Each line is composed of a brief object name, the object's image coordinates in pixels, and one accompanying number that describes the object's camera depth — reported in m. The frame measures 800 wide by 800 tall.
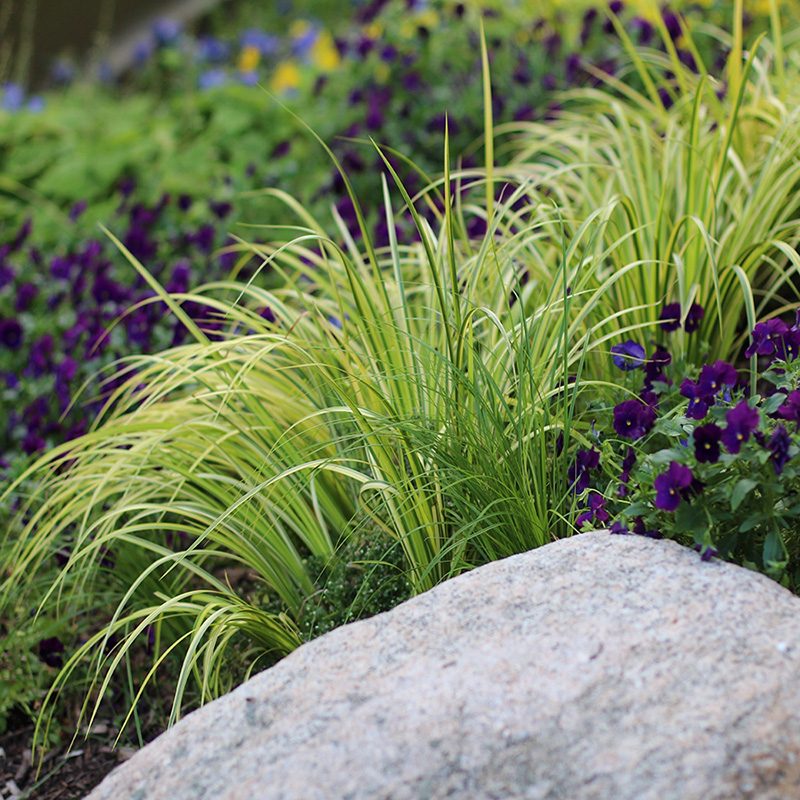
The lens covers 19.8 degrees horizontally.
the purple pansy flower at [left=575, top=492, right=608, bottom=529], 1.74
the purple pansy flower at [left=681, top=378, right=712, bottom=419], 1.72
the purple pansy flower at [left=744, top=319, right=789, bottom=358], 1.78
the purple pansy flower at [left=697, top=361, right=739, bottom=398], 1.72
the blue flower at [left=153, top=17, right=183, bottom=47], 6.76
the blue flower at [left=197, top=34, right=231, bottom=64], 6.52
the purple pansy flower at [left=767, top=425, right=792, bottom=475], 1.66
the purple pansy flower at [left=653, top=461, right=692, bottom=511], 1.66
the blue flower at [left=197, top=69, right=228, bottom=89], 5.84
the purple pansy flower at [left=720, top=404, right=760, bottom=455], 1.66
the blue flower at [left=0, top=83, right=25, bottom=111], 6.42
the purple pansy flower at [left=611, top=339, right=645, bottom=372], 1.86
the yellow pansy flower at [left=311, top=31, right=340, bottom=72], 6.17
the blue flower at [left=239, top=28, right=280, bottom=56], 6.48
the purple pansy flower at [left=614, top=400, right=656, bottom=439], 1.75
